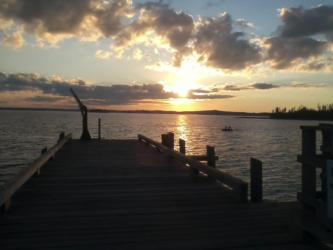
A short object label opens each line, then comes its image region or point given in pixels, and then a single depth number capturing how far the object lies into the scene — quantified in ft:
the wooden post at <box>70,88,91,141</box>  69.41
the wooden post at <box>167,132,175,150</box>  52.33
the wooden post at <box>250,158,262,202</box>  26.68
